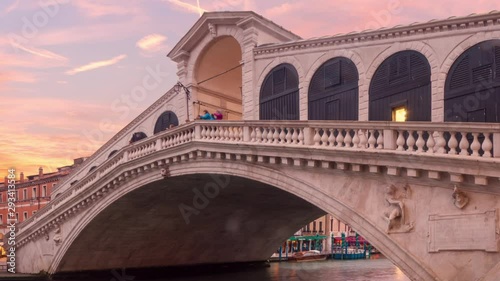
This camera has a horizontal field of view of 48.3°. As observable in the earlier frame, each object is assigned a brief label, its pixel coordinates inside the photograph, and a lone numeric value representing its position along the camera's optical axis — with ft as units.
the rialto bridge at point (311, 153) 33.04
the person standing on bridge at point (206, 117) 55.36
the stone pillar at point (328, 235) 158.98
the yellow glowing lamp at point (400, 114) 42.56
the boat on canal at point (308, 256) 129.80
